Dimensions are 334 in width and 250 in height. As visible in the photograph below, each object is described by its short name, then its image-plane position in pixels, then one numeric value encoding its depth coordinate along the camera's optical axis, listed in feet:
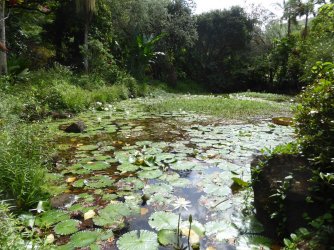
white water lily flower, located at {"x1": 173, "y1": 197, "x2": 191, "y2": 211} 9.94
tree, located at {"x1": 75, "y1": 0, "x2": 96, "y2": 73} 37.86
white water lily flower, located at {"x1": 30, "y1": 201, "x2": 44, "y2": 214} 8.63
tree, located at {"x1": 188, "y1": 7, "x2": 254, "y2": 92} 70.69
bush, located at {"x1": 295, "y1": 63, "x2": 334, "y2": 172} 7.79
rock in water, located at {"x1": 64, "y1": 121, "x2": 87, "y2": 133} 19.52
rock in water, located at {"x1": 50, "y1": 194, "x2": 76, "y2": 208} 9.89
